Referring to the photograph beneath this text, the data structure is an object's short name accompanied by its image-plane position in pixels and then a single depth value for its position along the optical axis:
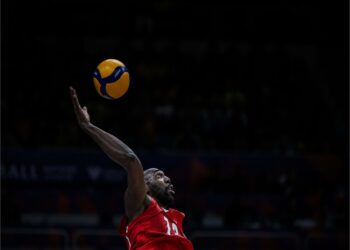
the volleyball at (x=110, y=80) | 15.92
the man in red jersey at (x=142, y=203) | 13.20
